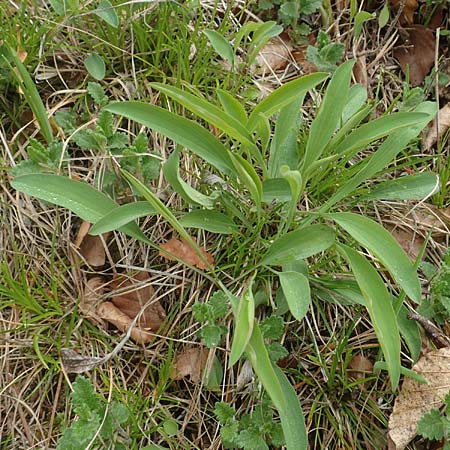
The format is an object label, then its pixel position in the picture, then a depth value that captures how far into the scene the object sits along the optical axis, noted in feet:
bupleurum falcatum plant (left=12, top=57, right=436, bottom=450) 2.07
